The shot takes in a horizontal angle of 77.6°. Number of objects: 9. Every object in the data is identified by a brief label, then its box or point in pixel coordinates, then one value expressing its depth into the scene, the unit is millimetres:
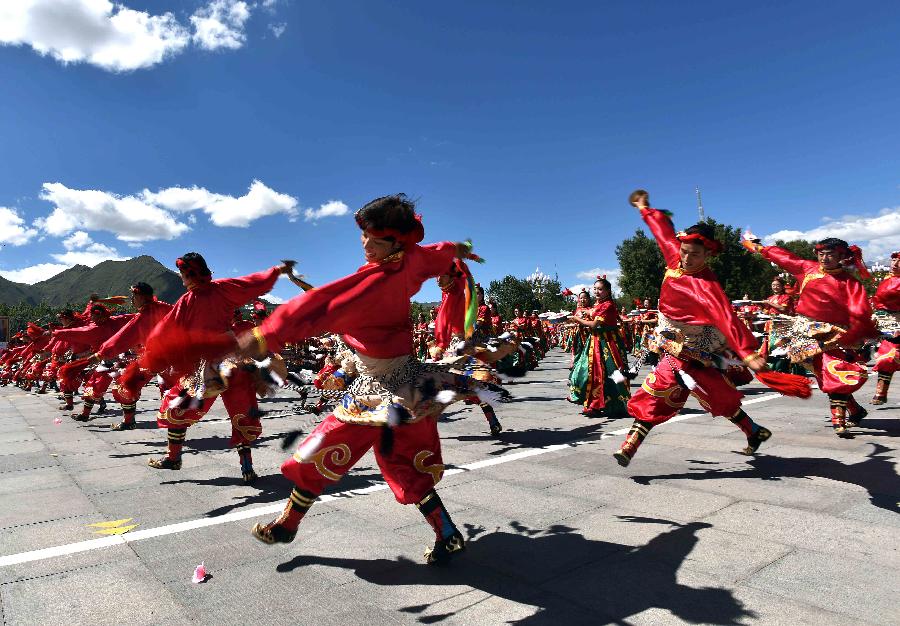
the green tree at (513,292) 78850
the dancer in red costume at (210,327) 5082
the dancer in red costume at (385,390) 2922
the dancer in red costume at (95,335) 9727
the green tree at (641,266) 52812
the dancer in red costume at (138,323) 6336
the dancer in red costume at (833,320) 5859
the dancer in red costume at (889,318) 6621
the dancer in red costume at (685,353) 4523
